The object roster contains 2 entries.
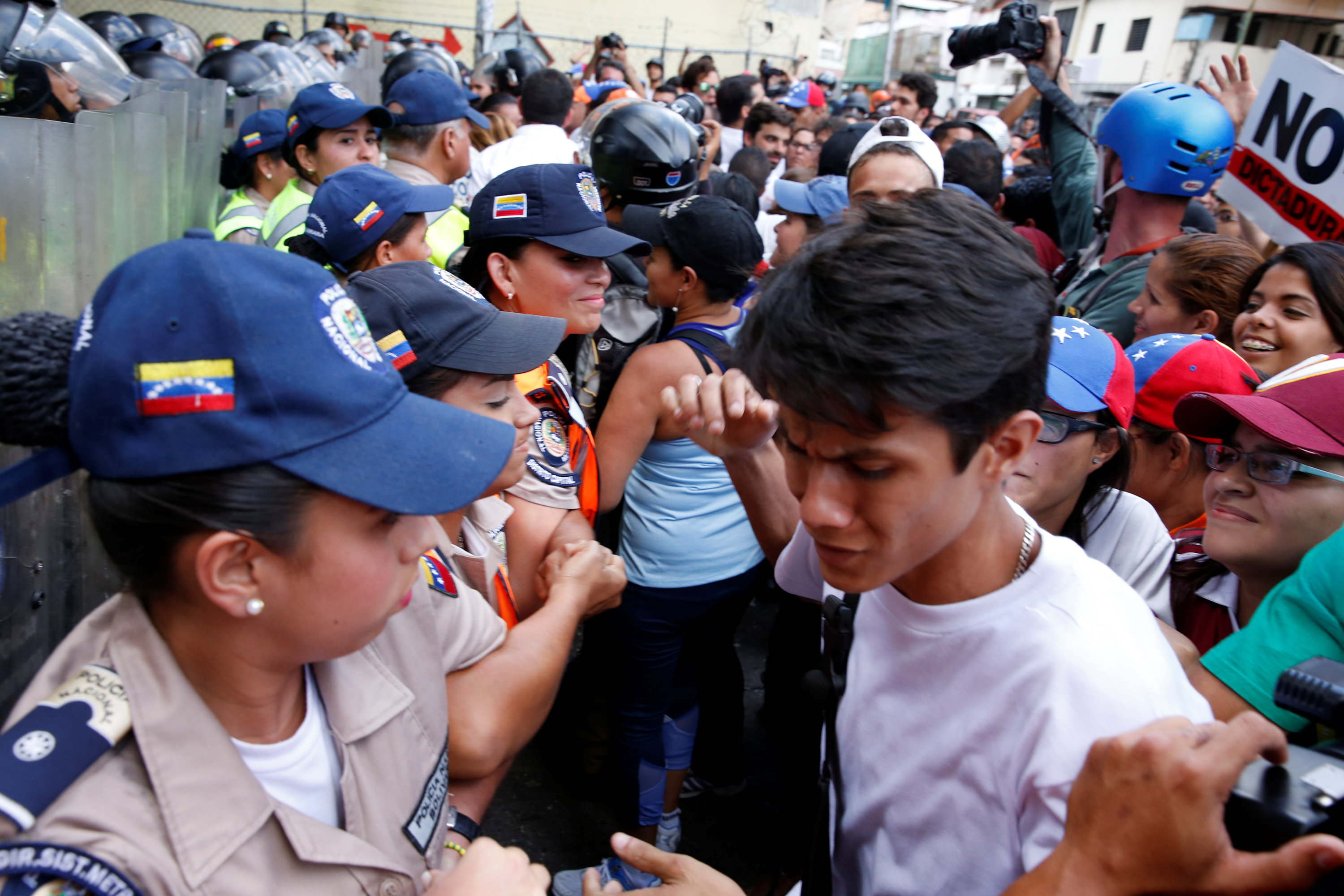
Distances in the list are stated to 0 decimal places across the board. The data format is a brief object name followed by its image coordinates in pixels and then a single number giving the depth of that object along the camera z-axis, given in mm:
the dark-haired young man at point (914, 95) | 8211
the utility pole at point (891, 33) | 20161
